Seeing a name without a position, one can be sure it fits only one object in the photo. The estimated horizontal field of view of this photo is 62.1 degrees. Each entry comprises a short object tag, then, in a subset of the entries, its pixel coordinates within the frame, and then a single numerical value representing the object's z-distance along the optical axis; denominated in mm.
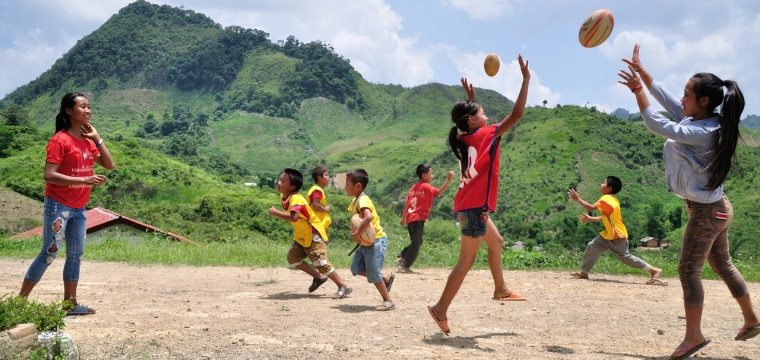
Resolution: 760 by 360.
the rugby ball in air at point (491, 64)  6648
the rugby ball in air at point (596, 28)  6305
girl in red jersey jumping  4809
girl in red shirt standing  5223
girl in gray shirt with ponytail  4273
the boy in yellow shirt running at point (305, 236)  6988
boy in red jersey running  9852
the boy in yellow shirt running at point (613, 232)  8906
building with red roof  22047
